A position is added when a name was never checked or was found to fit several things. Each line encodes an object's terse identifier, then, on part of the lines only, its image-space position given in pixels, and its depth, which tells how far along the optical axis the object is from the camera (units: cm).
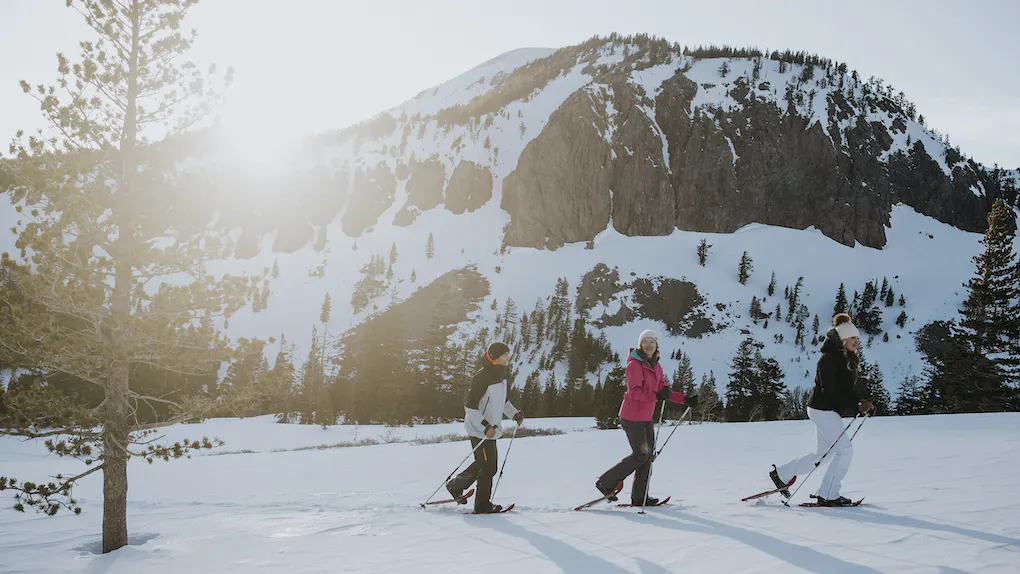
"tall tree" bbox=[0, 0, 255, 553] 598
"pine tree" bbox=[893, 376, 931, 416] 3170
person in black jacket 679
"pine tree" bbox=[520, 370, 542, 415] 5222
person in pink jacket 696
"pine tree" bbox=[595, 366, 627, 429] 2734
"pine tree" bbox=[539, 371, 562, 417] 5088
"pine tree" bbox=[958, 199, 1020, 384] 2800
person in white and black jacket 734
